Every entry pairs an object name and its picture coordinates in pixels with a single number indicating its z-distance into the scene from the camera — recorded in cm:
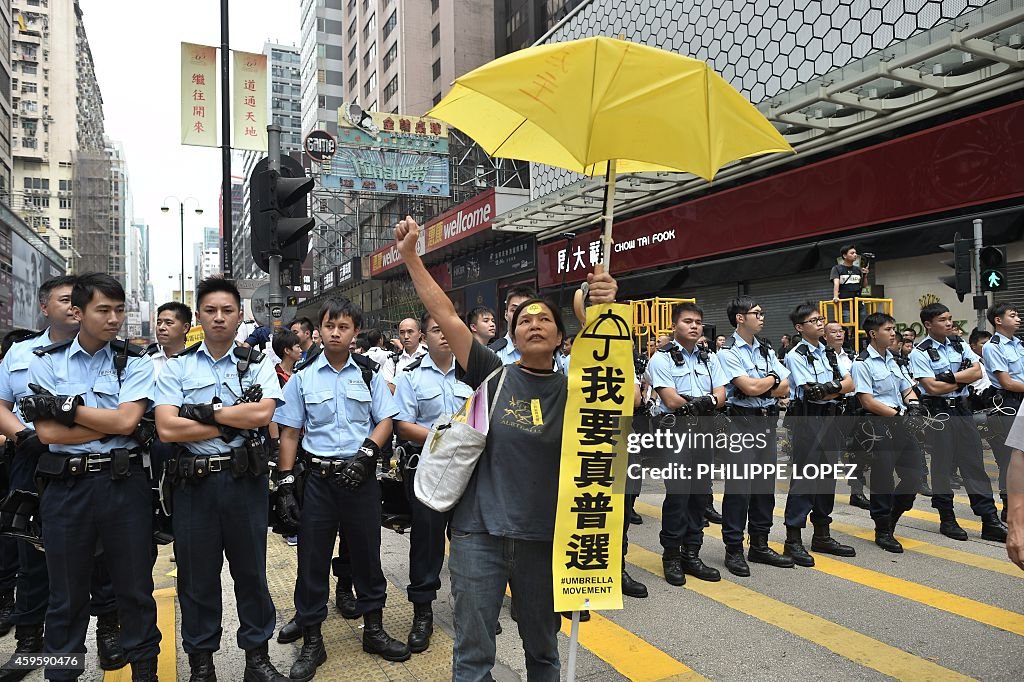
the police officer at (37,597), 403
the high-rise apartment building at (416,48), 4088
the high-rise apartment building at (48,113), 7388
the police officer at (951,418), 650
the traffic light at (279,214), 680
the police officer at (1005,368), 704
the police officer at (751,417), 562
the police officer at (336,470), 401
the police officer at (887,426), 619
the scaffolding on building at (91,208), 6356
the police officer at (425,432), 440
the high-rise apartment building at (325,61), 6438
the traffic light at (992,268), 966
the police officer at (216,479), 363
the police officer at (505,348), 575
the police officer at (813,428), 587
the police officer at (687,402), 551
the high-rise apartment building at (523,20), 3200
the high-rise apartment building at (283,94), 9550
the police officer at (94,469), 344
